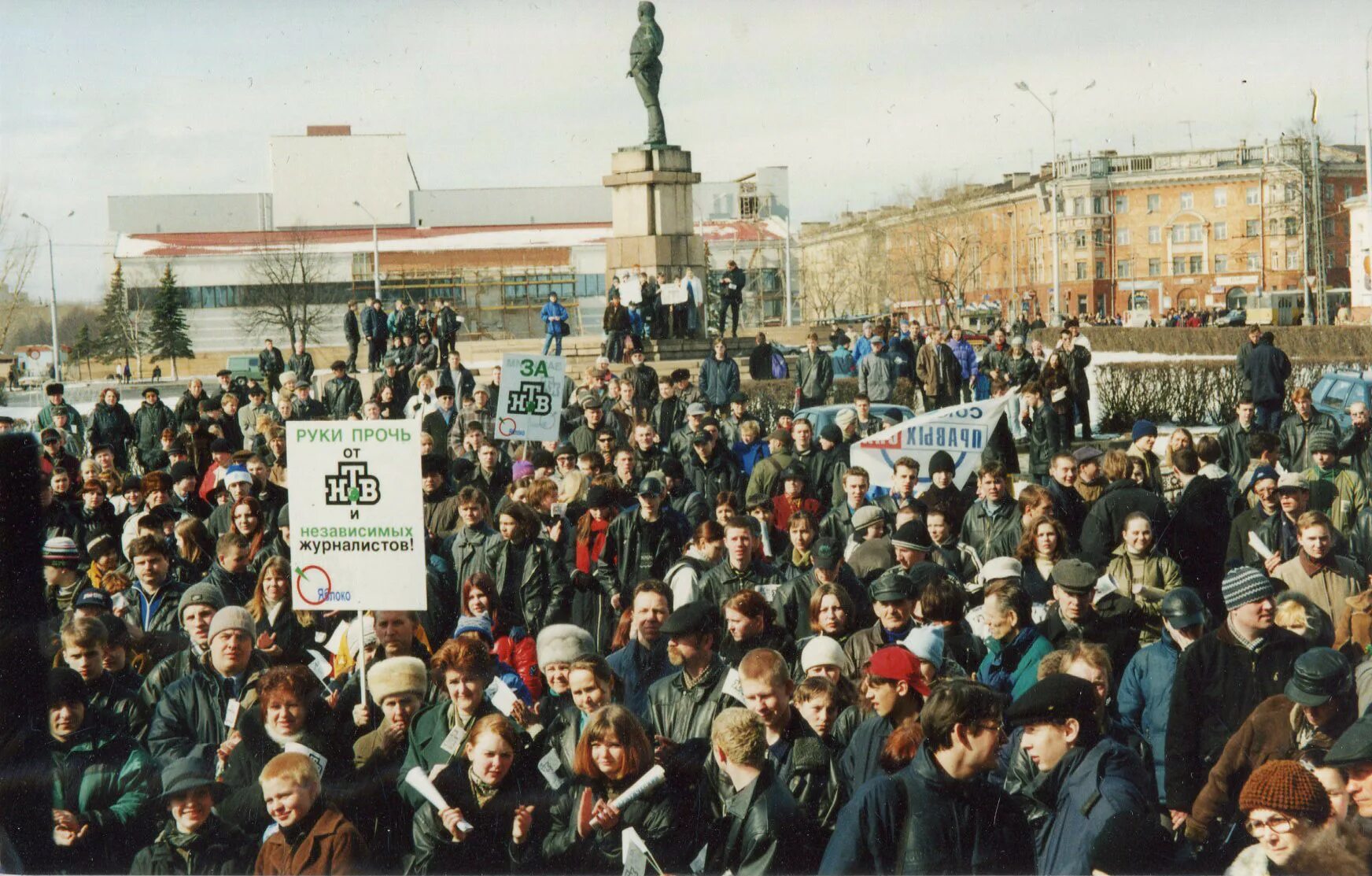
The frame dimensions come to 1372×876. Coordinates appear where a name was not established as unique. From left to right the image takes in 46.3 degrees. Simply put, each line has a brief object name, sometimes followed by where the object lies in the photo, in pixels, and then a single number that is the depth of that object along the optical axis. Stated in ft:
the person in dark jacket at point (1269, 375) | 57.72
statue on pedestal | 89.15
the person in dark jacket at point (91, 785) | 18.95
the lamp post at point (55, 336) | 138.81
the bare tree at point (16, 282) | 118.52
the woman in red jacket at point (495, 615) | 25.41
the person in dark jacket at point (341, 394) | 62.54
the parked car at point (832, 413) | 57.16
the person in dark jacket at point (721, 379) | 64.34
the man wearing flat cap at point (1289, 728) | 18.28
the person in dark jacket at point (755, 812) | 16.49
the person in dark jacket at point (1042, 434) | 49.62
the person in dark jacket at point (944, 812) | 14.82
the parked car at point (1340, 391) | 56.85
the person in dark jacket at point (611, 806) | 17.24
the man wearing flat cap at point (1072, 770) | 15.80
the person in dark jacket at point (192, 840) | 18.17
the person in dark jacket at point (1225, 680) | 20.70
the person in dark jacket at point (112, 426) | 59.26
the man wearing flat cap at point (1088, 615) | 24.27
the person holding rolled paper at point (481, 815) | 17.76
